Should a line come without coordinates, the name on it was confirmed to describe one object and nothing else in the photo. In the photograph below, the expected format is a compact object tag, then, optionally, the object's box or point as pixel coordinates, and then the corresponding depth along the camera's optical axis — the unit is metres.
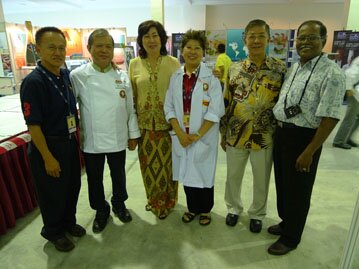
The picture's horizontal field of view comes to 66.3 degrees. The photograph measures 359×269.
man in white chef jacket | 1.81
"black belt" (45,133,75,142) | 1.69
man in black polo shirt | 1.59
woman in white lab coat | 1.88
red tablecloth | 2.09
